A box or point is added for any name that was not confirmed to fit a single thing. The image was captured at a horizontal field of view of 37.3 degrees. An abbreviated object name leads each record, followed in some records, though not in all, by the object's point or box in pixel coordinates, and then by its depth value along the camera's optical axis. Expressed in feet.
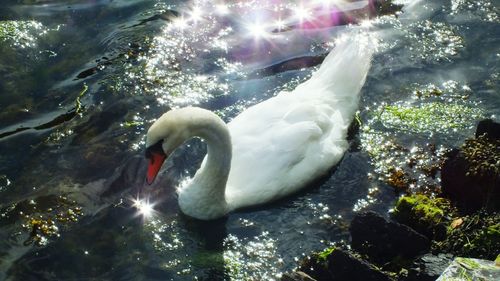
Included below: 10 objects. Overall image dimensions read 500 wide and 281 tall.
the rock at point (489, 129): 27.22
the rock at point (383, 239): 24.18
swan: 26.23
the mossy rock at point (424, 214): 25.34
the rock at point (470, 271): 19.20
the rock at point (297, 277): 23.30
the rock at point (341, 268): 22.81
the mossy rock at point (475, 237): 23.02
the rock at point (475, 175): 25.67
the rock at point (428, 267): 21.98
